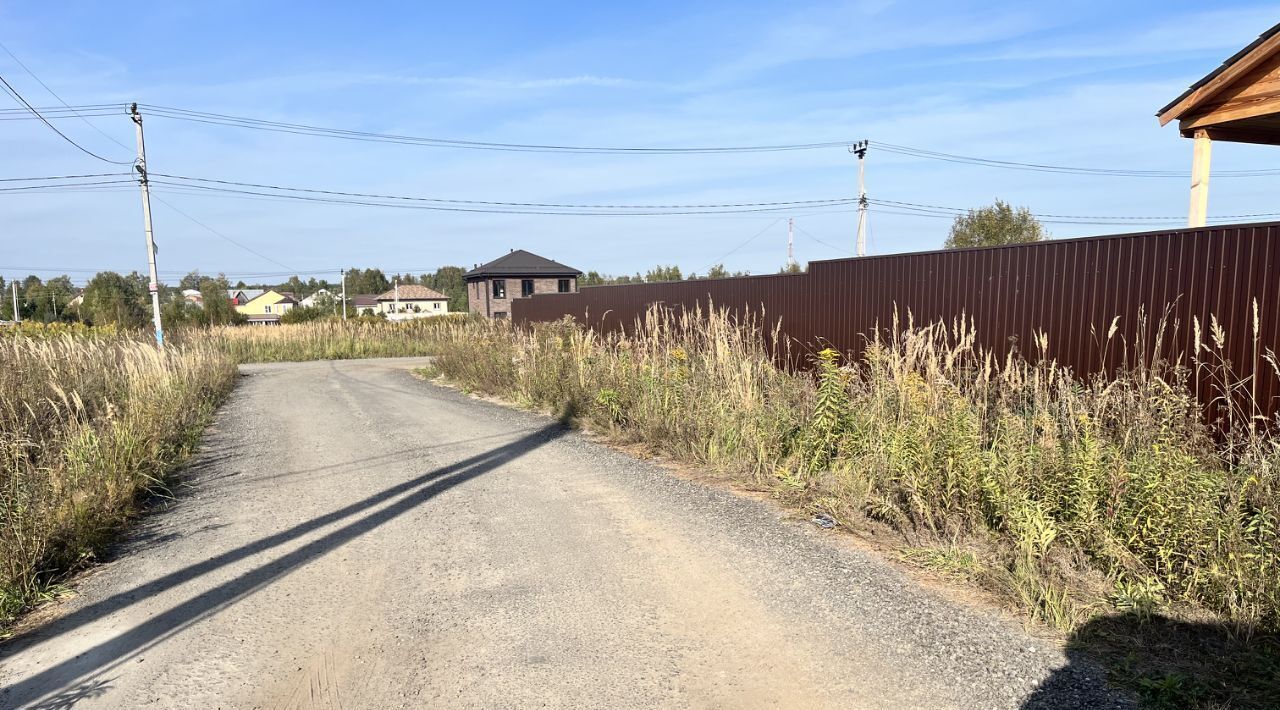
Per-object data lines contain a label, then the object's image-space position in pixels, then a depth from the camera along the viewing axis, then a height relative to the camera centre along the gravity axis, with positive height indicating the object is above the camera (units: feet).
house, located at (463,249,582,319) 177.78 +5.34
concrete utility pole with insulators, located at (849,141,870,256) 87.76 +13.02
